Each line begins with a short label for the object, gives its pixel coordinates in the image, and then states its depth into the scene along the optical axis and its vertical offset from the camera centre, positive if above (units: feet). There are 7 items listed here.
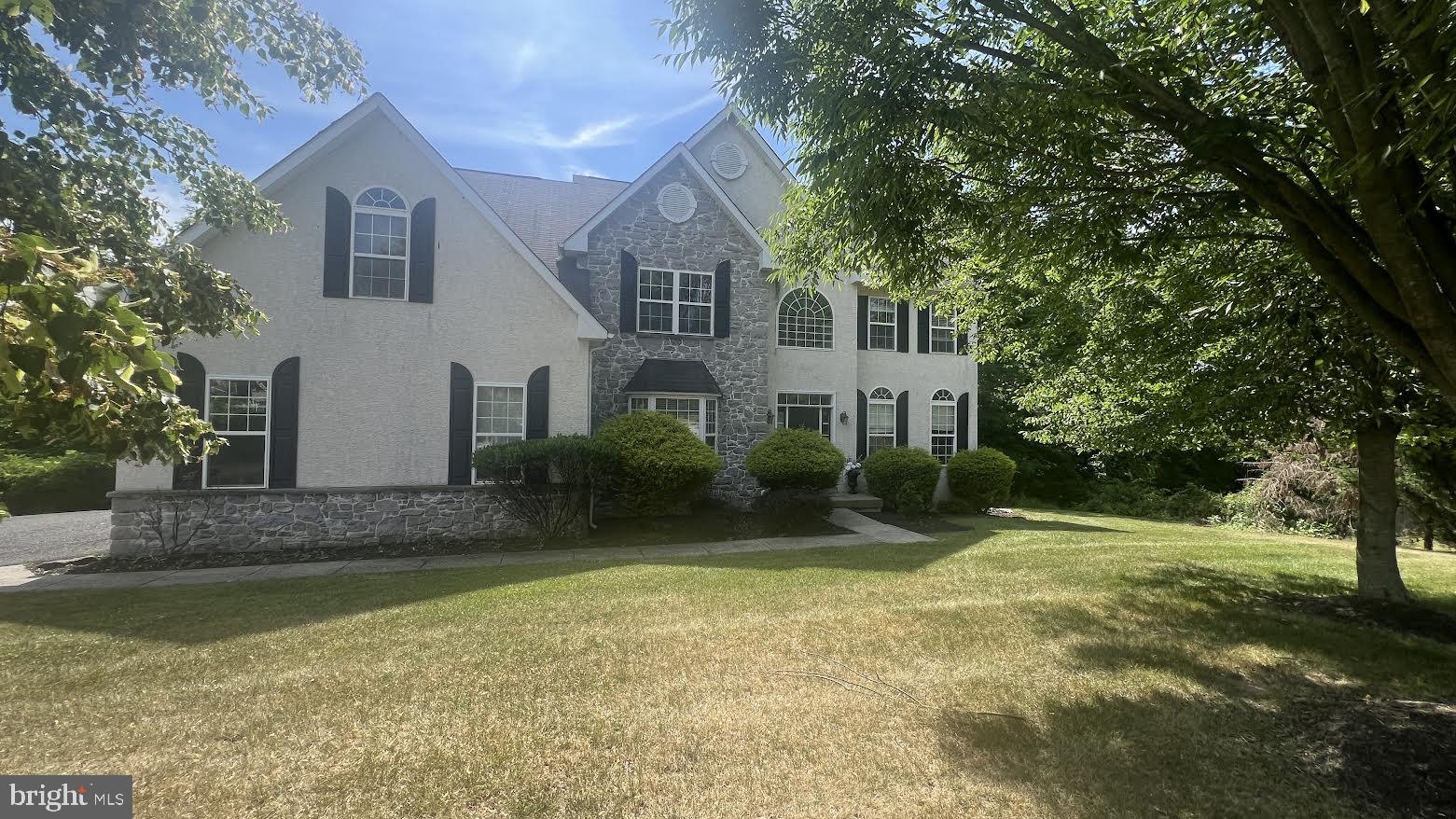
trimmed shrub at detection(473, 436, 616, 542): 34.71 -2.82
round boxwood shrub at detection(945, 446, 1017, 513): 52.11 -3.76
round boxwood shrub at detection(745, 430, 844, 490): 42.01 -2.22
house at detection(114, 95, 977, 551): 34.45 +5.92
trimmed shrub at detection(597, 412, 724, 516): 37.22 -2.09
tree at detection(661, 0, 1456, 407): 11.25 +7.82
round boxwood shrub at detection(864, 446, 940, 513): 48.75 -3.69
